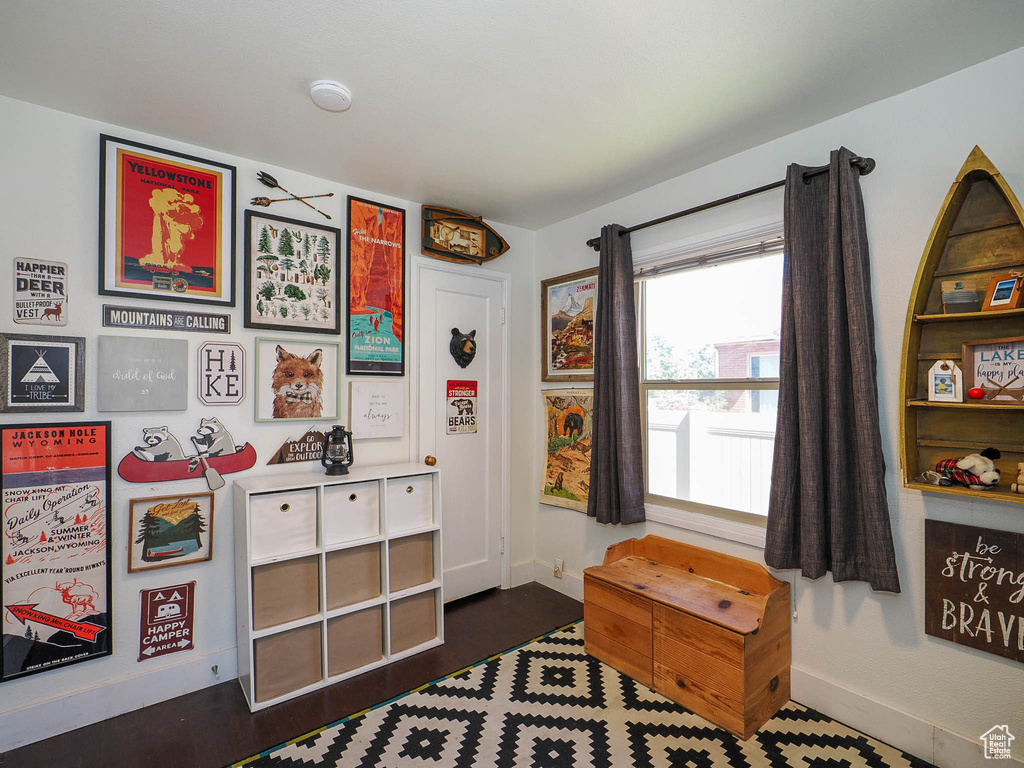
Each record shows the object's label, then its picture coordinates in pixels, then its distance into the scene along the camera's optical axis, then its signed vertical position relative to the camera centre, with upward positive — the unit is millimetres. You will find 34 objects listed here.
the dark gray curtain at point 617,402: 2762 -39
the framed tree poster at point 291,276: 2480 +634
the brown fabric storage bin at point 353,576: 2393 -859
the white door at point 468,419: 3119 -139
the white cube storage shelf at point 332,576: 2205 -845
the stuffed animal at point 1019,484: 1588 -297
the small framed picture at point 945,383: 1695 +26
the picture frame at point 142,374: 2121 +118
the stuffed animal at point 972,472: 1637 -269
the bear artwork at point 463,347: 3182 +315
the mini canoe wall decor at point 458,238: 3039 +999
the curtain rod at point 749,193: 1986 +914
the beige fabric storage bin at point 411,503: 2584 -551
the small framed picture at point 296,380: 2510 +98
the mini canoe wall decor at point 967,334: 1644 +196
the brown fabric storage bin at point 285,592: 2209 -865
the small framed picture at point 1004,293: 1582 +306
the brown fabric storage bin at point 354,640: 2373 -1165
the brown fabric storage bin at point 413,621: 2566 -1161
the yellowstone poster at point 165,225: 2146 +786
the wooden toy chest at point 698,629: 1984 -1012
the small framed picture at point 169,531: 2180 -581
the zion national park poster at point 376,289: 2799 +619
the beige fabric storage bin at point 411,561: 2580 -852
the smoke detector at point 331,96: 1856 +1139
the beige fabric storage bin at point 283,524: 2213 -559
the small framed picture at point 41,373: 1949 +115
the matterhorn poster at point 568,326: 3186 +457
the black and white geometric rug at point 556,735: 1845 -1327
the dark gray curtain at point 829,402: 1898 -39
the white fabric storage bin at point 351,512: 2388 -553
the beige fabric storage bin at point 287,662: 2180 -1163
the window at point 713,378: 2369 +82
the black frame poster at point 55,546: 1938 -570
